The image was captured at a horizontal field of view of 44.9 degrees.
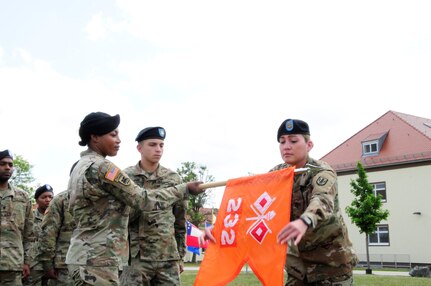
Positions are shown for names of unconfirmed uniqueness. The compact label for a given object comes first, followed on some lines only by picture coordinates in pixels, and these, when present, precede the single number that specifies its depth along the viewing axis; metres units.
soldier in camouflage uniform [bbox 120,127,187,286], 6.24
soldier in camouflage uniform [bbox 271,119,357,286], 4.59
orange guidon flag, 4.36
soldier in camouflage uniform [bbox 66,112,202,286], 4.50
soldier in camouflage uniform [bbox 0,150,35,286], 7.21
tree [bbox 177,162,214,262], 56.19
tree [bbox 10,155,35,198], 51.91
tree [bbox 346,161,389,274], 28.84
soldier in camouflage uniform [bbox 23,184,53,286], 7.95
